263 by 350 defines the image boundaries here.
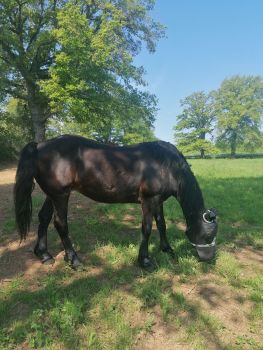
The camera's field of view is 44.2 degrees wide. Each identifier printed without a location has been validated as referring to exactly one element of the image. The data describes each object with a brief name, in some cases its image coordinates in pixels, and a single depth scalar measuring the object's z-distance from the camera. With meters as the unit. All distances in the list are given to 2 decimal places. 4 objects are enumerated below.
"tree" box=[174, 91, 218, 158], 64.38
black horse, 5.19
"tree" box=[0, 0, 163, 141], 22.19
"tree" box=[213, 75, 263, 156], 61.25
